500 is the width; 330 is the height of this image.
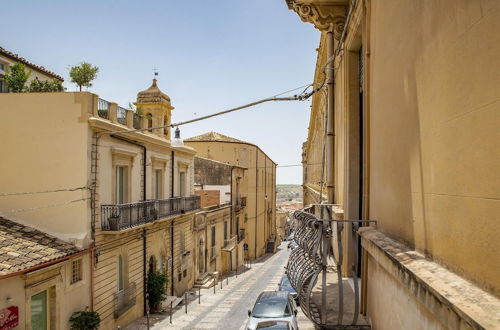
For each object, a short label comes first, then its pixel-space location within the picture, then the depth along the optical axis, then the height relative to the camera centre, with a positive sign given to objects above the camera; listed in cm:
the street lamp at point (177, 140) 1186 +125
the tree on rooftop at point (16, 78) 1639 +412
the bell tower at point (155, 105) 2222 +417
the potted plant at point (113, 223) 1446 -125
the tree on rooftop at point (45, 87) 1792 +421
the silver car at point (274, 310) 1220 -375
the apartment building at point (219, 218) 2722 -239
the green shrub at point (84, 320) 1261 -397
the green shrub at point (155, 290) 1844 -450
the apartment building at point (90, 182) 1339 +13
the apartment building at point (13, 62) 2406 +719
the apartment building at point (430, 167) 191 +10
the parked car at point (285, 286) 1856 -446
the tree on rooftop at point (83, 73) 1703 +445
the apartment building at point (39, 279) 1009 -244
